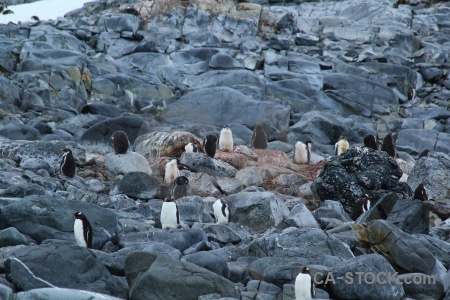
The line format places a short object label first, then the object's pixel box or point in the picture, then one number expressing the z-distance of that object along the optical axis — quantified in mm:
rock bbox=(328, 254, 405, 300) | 7887
